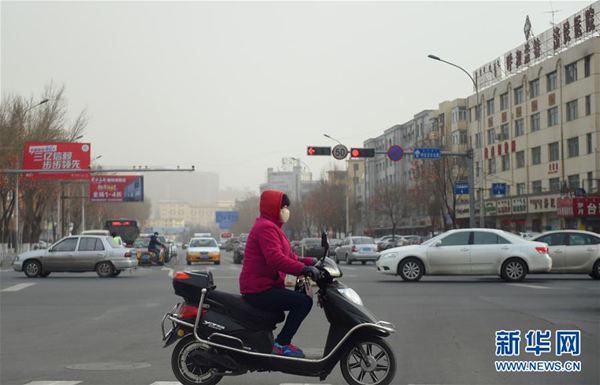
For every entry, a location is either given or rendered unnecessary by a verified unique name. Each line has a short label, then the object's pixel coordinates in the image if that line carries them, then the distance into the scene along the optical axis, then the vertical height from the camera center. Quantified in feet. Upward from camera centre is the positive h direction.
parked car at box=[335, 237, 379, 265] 143.02 -5.52
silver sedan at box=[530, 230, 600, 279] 82.17 -3.75
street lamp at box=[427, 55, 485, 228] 128.79 +6.23
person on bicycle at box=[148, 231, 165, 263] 136.26 -3.96
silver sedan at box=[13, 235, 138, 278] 98.53 -4.22
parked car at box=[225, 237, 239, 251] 310.33 -9.28
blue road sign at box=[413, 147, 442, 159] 123.65 +10.36
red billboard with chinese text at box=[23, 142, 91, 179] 160.04 +14.21
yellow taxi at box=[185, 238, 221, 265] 149.89 -5.81
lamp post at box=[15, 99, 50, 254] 177.06 +6.71
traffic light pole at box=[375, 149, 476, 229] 121.63 +7.17
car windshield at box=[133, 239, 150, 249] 153.48 -3.84
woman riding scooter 24.70 -1.62
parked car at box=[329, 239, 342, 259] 168.01 -6.11
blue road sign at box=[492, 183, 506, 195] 156.15 +5.81
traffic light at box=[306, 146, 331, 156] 116.88 +10.47
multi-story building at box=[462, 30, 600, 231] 177.88 +20.52
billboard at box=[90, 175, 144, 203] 232.53 +10.38
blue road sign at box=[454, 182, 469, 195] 131.44 +5.02
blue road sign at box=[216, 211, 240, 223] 424.46 +3.21
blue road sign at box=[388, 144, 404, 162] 122.42 +10.34
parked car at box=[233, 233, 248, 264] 157.19 -6.21
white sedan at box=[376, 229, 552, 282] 77.61 -3.65
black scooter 24.54 -3.67
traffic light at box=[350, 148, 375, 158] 117.19 +10.11
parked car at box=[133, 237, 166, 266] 136.98 -5.47
